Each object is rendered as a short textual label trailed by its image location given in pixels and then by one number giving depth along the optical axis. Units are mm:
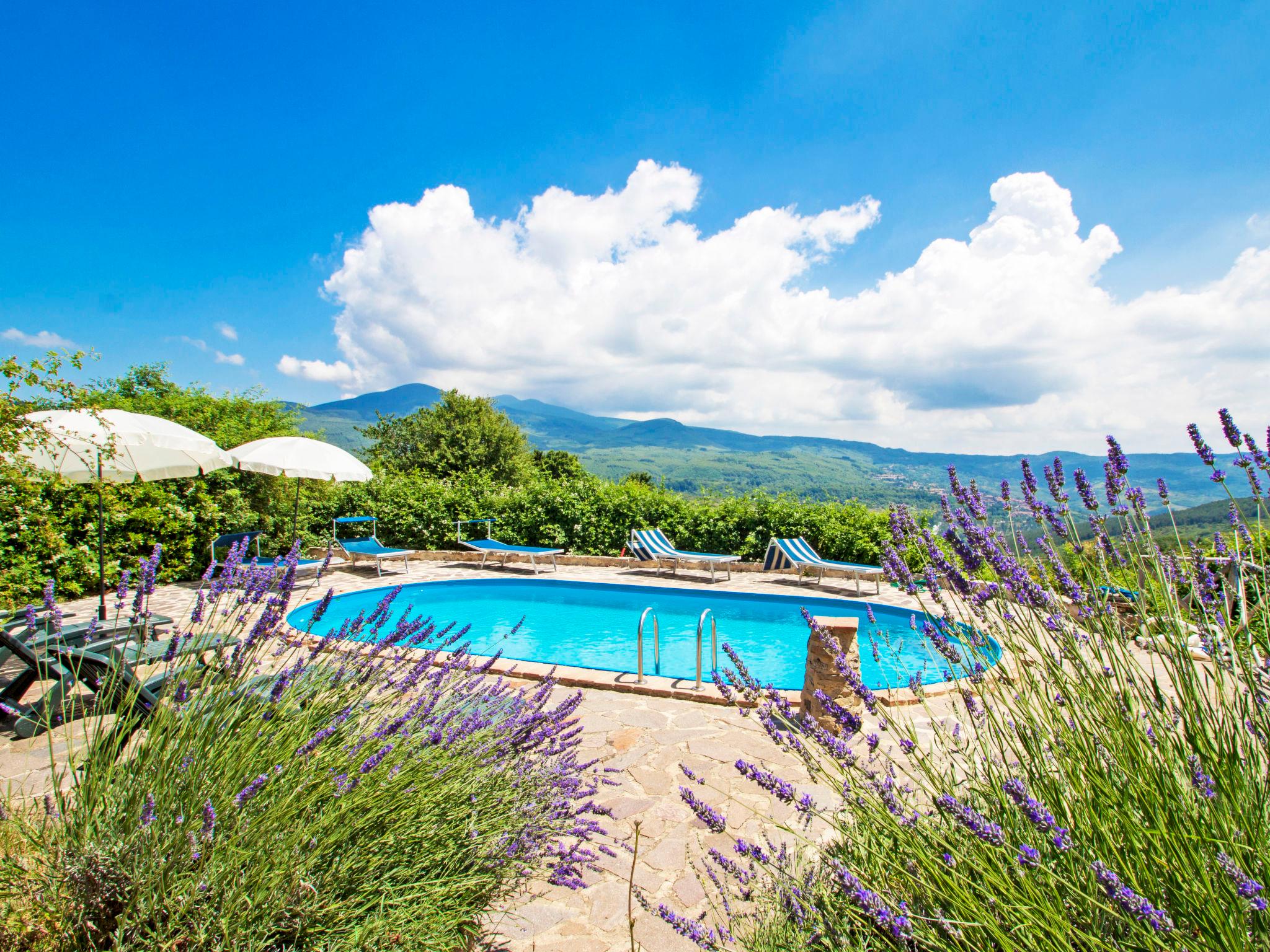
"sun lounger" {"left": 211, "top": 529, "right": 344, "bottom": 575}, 9070
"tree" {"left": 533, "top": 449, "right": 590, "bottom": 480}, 42569
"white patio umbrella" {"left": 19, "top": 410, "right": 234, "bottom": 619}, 4977
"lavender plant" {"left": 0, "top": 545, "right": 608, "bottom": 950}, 1387
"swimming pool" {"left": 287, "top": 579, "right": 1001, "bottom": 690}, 7270
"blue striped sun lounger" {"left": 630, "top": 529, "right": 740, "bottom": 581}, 10680
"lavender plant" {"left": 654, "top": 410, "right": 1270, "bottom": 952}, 1007
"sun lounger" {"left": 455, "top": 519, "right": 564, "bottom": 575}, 11551
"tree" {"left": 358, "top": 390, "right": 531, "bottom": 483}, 34875
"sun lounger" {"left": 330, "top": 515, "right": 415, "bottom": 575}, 10984
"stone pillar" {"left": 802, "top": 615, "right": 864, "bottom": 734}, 3977
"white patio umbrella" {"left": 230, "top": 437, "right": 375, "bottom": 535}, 9320
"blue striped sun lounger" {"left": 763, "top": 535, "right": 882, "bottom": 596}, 9523
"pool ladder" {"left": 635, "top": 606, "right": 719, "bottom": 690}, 4478
